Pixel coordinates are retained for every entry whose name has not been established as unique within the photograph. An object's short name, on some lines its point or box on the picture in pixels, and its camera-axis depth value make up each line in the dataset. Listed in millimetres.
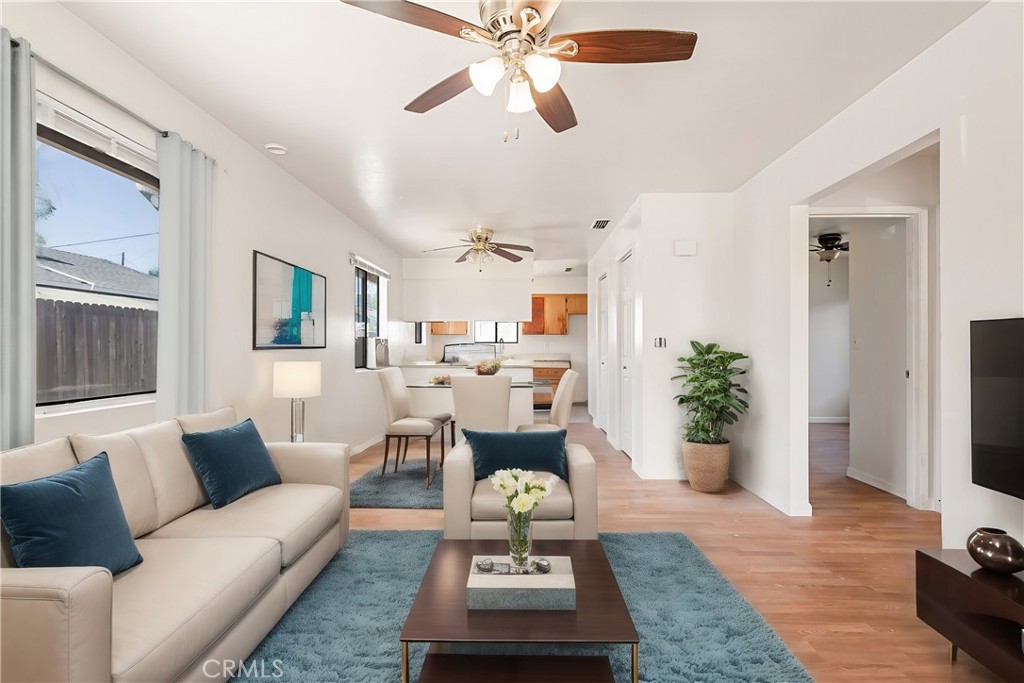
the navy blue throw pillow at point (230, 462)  2543
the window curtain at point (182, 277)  2783
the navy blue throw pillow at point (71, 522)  1552
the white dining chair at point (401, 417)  4740
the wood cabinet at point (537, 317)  10359
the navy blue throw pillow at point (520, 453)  3047
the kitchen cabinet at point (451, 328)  10055
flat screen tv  1916
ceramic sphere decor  1806
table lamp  3729
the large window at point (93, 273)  2238
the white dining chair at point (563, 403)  4715
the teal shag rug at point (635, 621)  1930
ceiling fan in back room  6340
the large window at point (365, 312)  6363
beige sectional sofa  1292
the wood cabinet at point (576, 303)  10390
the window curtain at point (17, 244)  1871
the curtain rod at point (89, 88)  2142
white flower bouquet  1952
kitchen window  10656
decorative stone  1788
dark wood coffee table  1619
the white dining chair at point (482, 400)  4590
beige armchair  2836
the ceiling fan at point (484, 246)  5984
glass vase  1970
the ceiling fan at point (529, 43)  1725
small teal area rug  4066
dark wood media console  1694
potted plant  4379
